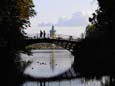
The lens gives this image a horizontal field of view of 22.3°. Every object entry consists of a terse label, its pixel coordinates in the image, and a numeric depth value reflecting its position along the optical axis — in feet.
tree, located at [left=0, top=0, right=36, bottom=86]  110.68
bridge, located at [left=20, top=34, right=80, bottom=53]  160.32
